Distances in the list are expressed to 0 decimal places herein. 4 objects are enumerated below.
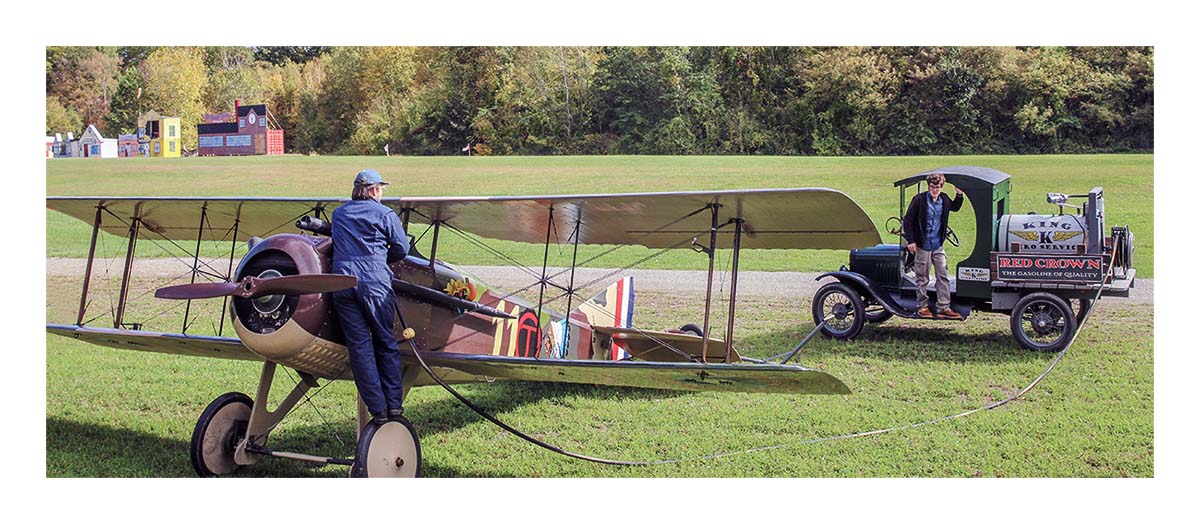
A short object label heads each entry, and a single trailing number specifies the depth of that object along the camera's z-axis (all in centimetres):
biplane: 517
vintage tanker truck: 870
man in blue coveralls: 521
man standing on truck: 886
